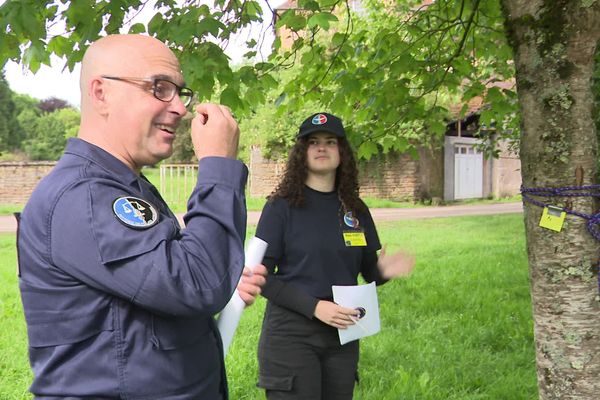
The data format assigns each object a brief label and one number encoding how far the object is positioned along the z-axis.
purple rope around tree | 2.17
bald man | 1.10
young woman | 2.48
